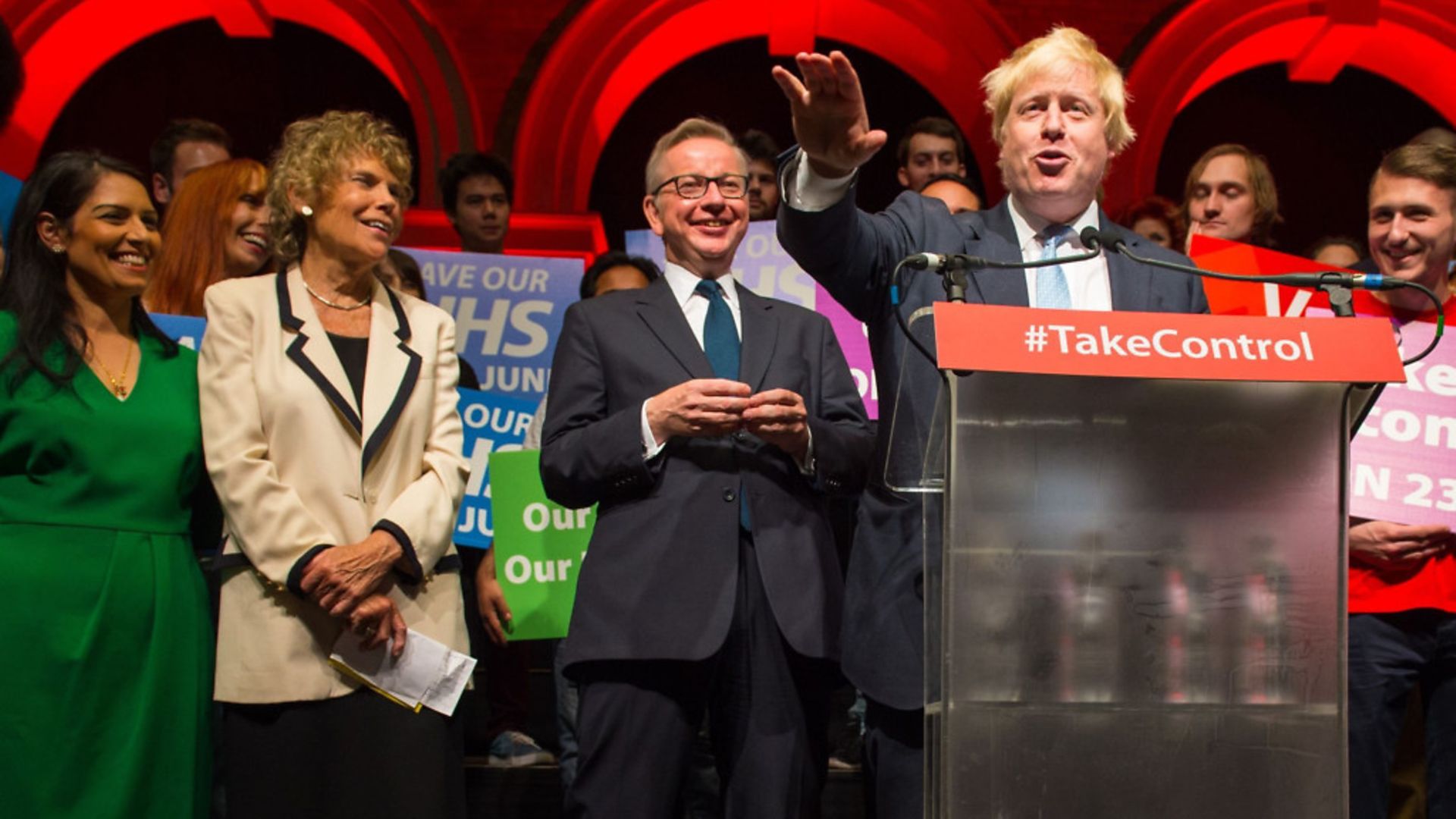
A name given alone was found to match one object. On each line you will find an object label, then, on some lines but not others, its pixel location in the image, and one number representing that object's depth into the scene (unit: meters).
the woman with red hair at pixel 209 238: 3.49
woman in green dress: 2.60
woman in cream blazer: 2.68
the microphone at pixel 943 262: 1.85
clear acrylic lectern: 1.71
